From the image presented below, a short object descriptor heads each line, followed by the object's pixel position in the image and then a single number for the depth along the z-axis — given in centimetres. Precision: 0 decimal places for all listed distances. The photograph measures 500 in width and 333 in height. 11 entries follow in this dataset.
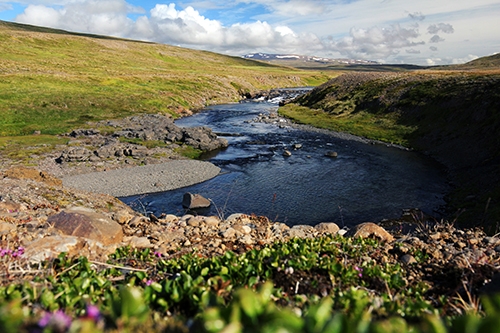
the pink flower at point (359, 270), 651
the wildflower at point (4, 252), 705
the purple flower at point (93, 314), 262
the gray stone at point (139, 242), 969
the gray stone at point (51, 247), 712
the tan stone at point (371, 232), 1163
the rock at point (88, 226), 969
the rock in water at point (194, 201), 2443
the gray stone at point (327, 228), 1476
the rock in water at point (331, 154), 3910
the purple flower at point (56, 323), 244
